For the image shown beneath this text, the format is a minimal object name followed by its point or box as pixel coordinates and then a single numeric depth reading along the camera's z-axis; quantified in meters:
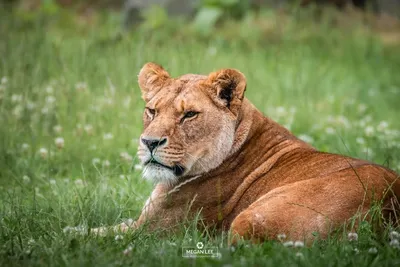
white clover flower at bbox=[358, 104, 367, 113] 18.08
